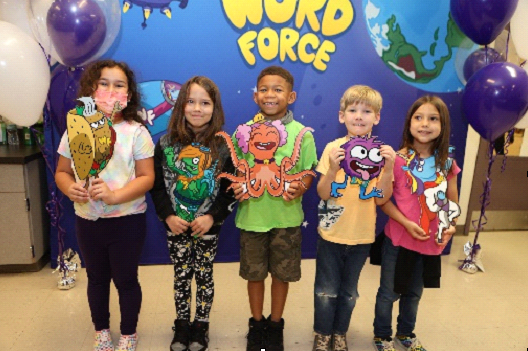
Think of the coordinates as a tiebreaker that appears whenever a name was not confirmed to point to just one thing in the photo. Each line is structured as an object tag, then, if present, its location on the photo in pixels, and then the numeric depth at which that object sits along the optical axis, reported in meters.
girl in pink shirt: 1.79
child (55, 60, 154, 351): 1.67
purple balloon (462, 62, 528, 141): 2.36
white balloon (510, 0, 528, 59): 2.63
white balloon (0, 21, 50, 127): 2.06
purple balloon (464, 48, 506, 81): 2.79
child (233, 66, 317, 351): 1.79
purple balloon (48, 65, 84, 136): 2.43
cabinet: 2.58
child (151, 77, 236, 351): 1.76
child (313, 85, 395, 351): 1.68
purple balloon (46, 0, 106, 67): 2.04
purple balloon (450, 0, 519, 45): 2.41
